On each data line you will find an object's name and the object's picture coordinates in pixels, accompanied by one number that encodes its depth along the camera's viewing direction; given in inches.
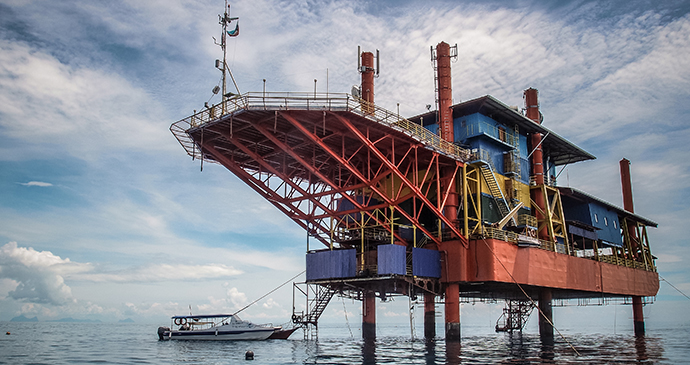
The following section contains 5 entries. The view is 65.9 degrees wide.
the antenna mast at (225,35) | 1612.9
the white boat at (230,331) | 2130.9
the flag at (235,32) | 1654.8
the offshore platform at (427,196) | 1531.7
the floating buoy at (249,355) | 1414.2
